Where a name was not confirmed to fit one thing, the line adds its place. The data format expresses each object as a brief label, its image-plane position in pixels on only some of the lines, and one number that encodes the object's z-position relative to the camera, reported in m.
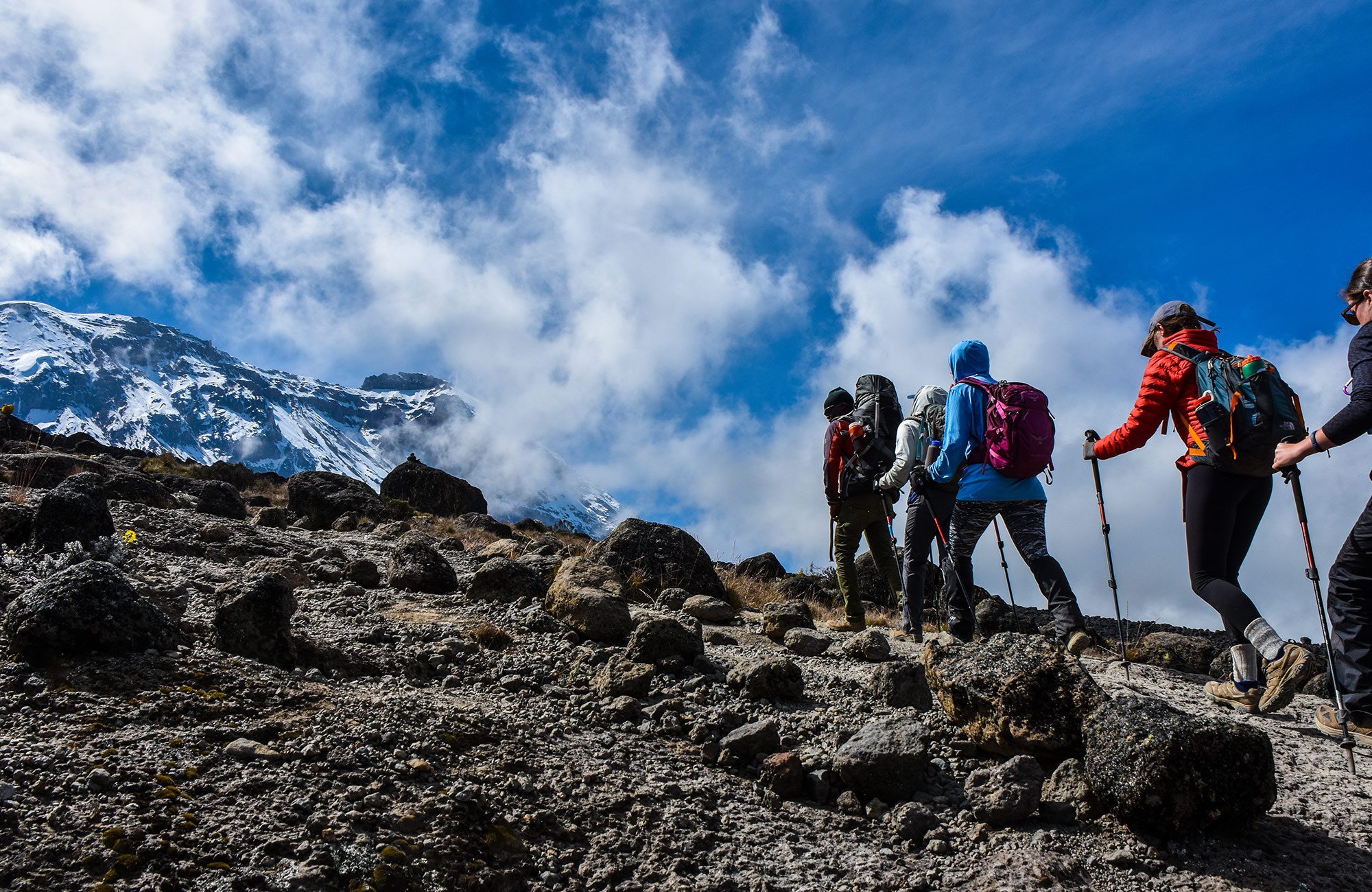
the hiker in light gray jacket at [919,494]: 6.14
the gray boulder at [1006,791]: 2.81
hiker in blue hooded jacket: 5.46
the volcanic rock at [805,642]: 5.20
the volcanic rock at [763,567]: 14.32
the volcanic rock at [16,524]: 5.59
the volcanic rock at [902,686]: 3.82
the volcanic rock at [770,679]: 4.01
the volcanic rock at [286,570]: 5.94
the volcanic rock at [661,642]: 4.38
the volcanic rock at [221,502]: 9.78
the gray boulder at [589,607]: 4.88
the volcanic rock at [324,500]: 13.38
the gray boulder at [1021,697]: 3.14
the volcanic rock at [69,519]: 5.59
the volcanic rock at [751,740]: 3.37
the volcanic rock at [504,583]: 5.88
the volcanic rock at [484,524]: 15.41
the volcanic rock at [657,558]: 7.86
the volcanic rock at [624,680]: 4.02
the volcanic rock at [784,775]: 3.09
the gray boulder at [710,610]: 6.48
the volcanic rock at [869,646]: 4.89
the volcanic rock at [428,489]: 20.52
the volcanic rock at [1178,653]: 5.86
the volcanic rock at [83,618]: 3.18
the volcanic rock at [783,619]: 5.93
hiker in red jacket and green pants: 6.77
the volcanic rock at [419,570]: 6.15
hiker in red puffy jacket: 4.17
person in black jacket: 3.69
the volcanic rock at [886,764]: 3.03
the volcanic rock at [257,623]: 3.77
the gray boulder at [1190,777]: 2.60
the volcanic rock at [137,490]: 8.91
